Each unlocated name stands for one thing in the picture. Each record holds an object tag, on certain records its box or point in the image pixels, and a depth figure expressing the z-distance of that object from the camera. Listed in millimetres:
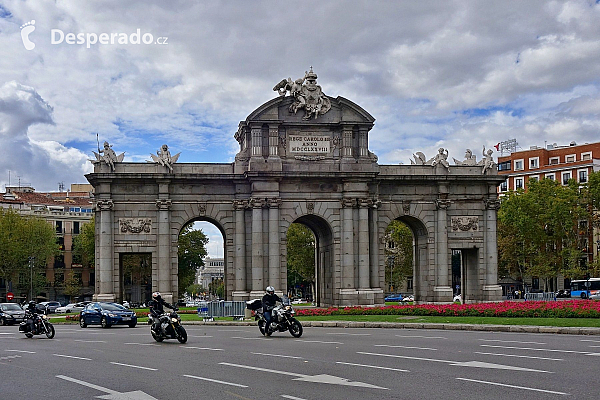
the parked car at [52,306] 77062
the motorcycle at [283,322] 25906
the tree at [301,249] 92625
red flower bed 32109
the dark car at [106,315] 37406
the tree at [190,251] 87750
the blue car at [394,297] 85875
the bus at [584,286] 78138
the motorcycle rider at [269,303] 26297
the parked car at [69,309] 74875
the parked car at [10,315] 46281
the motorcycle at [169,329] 24234
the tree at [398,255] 88500
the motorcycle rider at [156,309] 24891
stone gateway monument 48219
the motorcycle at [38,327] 29266
